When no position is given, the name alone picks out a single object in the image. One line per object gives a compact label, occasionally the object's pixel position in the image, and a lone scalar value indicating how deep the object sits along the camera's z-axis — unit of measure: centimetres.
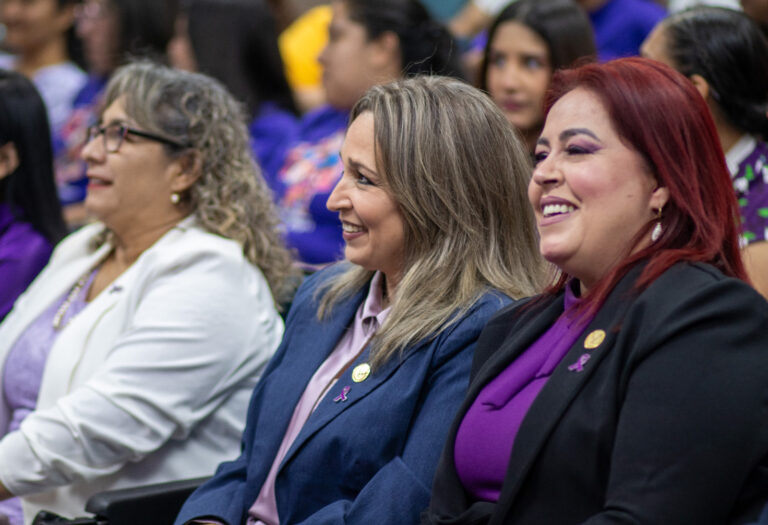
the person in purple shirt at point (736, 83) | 529
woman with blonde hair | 389
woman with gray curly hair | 494
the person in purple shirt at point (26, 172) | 651
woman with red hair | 281
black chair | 447
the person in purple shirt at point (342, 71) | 755
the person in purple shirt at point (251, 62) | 932
